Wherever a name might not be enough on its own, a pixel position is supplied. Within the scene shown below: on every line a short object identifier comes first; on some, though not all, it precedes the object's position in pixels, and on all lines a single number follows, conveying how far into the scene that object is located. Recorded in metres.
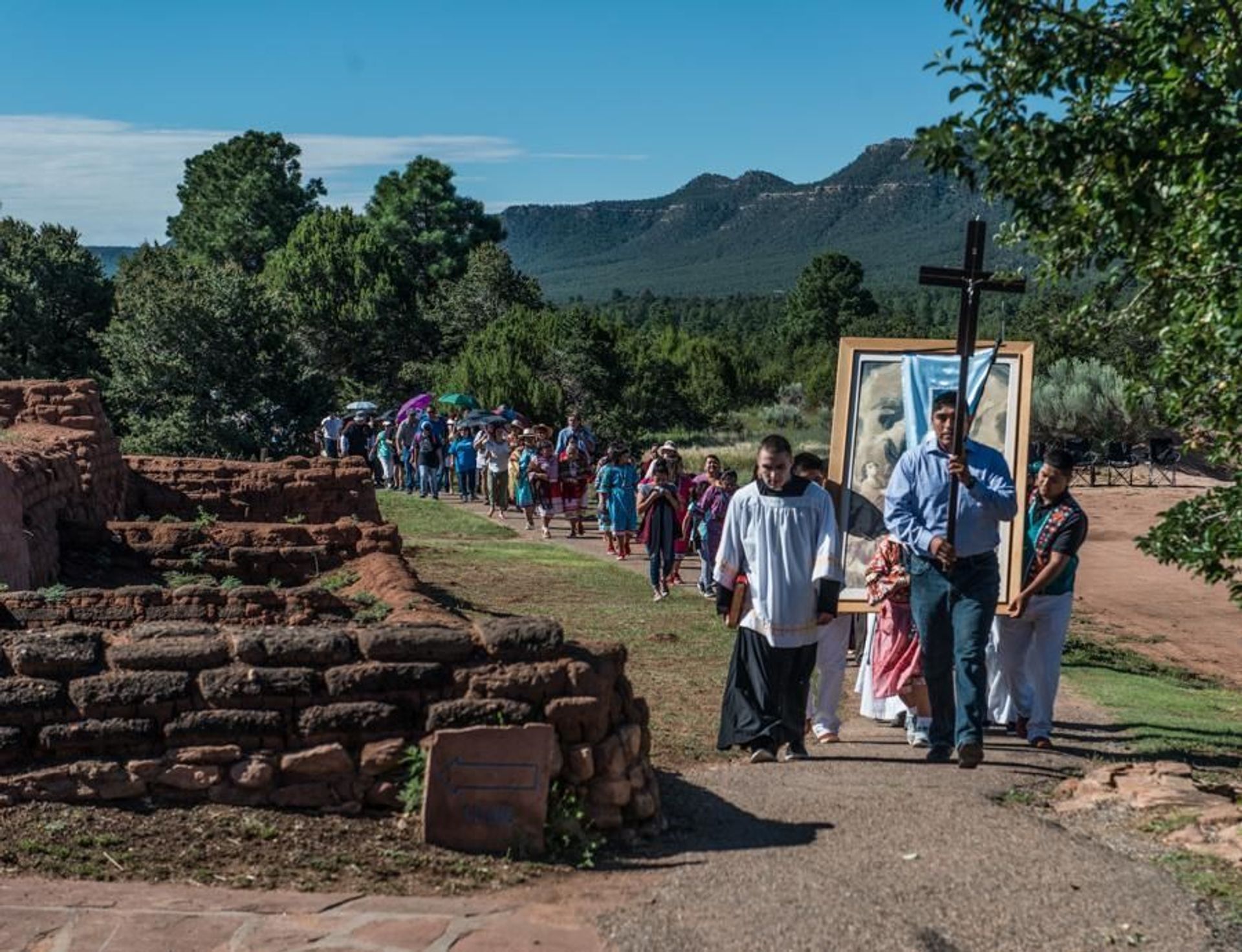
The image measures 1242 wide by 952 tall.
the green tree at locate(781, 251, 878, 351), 103.44
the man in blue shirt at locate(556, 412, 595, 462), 26.00
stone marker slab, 6.86
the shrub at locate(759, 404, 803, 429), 65.50
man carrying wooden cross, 9.11
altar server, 9.18
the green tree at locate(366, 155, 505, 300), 80.31
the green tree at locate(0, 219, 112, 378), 45.94
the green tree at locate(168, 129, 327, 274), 85.06
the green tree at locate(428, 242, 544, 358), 63.88
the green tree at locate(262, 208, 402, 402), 66.12
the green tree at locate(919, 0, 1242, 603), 7.75
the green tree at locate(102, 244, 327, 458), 34.50
